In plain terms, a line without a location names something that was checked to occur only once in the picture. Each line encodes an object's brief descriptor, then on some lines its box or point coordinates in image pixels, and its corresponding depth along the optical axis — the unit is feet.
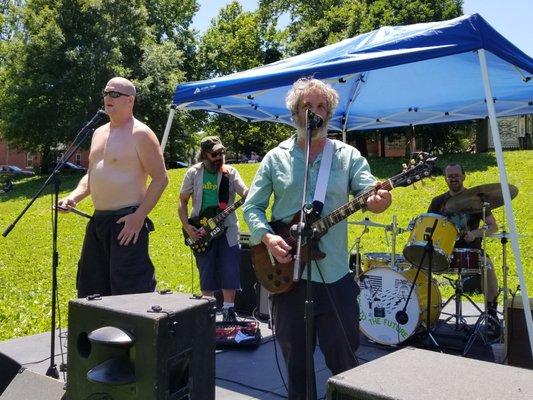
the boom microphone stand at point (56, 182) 11.09
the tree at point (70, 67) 74.13
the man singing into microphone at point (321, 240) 8.36
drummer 15.79
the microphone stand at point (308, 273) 7.41
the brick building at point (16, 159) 167.63
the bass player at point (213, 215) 15.92
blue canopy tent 11.14
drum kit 14.88
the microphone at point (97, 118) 11.55
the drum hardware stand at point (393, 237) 16.13
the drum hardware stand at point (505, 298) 12.59
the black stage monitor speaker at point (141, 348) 7.13
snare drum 15.40
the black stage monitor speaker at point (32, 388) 8.94
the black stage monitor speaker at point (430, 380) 5.32
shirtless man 11.16
